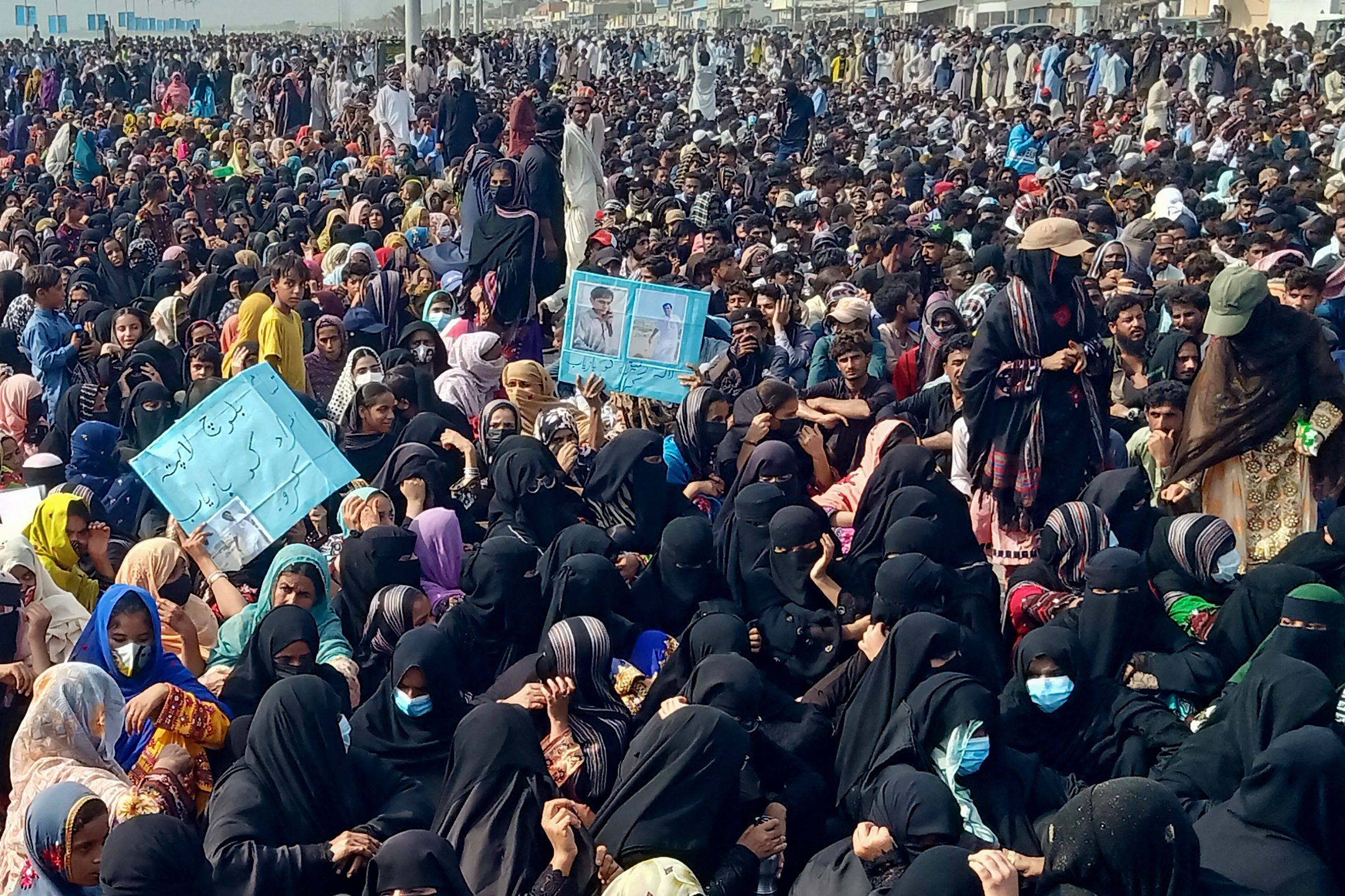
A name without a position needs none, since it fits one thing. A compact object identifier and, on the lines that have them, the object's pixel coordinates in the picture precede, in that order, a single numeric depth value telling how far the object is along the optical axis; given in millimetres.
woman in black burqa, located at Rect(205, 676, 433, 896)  3090
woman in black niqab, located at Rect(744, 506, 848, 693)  4230
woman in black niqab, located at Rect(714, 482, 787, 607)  4633
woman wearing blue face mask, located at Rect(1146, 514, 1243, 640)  4332
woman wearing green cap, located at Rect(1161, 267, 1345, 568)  4727
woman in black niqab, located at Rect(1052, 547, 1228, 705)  3885
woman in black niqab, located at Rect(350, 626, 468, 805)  3645
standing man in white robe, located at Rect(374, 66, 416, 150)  17438
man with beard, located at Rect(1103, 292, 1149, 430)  6469
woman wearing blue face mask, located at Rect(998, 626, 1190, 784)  3641
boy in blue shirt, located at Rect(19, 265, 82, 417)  6844
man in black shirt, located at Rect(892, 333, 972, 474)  5680
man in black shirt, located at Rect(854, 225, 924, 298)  8047
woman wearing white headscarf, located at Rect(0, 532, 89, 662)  4133
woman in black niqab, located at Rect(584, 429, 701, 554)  5215
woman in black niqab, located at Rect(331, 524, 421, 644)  4473
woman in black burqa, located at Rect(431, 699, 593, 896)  3191
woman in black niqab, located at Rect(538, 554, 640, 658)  4074
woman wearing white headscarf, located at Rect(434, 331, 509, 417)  6543
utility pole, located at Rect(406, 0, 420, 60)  20922
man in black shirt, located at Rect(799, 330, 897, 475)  5727
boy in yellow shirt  6574
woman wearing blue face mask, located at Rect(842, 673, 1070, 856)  3316
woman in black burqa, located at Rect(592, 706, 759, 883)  3176
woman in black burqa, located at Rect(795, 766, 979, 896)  3088
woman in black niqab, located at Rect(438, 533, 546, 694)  4285
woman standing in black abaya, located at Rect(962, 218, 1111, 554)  4898
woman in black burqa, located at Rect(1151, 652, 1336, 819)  3320
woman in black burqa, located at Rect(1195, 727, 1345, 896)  2965
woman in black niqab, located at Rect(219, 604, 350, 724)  3750
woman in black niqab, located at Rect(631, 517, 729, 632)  4527
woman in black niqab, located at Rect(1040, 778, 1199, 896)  2717
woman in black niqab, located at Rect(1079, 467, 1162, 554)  4688
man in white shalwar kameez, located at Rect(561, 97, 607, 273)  9555
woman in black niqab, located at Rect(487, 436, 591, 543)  5059
